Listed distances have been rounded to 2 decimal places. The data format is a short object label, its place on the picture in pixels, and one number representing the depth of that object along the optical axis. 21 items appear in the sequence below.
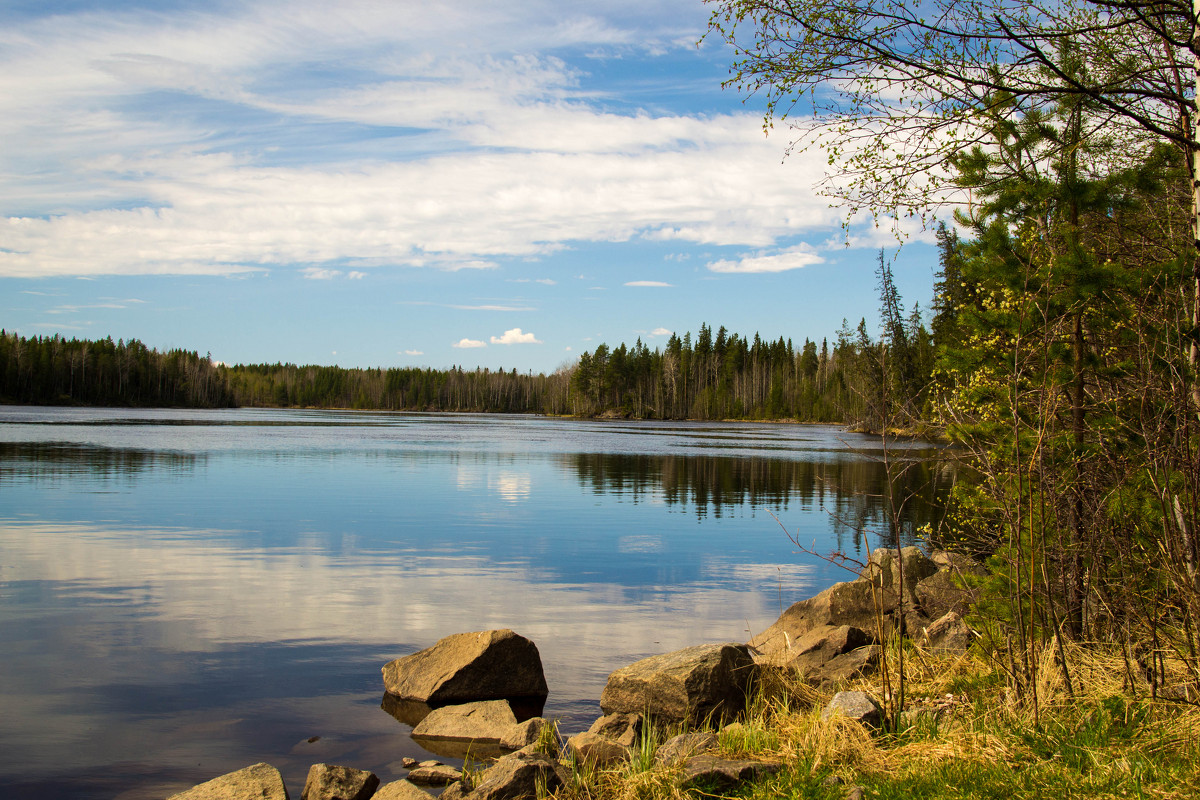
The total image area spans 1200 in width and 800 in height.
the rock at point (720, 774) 5.75
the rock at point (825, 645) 10.95
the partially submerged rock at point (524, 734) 8.70
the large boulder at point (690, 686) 8.80
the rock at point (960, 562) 12.92
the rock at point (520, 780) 6.48
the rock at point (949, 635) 9.73
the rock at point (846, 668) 9.80
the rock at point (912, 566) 14.11
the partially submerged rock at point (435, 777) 7.86
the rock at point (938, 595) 12.97
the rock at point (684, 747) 6.38
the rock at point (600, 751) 6.98
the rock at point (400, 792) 6.99
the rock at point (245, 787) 6.90
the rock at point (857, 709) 6.61
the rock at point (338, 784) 7.18
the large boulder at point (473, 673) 10.09
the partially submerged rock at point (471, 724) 9.05
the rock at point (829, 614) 12.55
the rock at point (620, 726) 8.16
